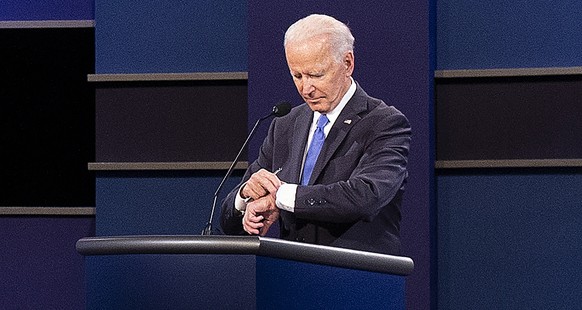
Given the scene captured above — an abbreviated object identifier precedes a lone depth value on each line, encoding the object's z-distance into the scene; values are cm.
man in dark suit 615
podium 488
